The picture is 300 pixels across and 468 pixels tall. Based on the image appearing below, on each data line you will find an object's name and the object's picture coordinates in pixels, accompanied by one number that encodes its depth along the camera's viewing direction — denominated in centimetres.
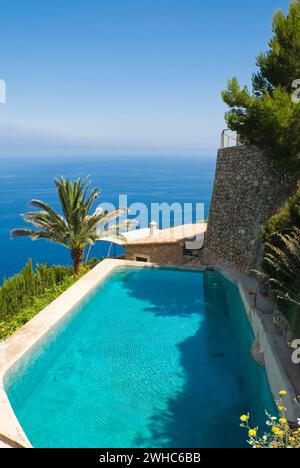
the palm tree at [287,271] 821
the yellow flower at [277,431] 372
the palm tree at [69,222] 1609
